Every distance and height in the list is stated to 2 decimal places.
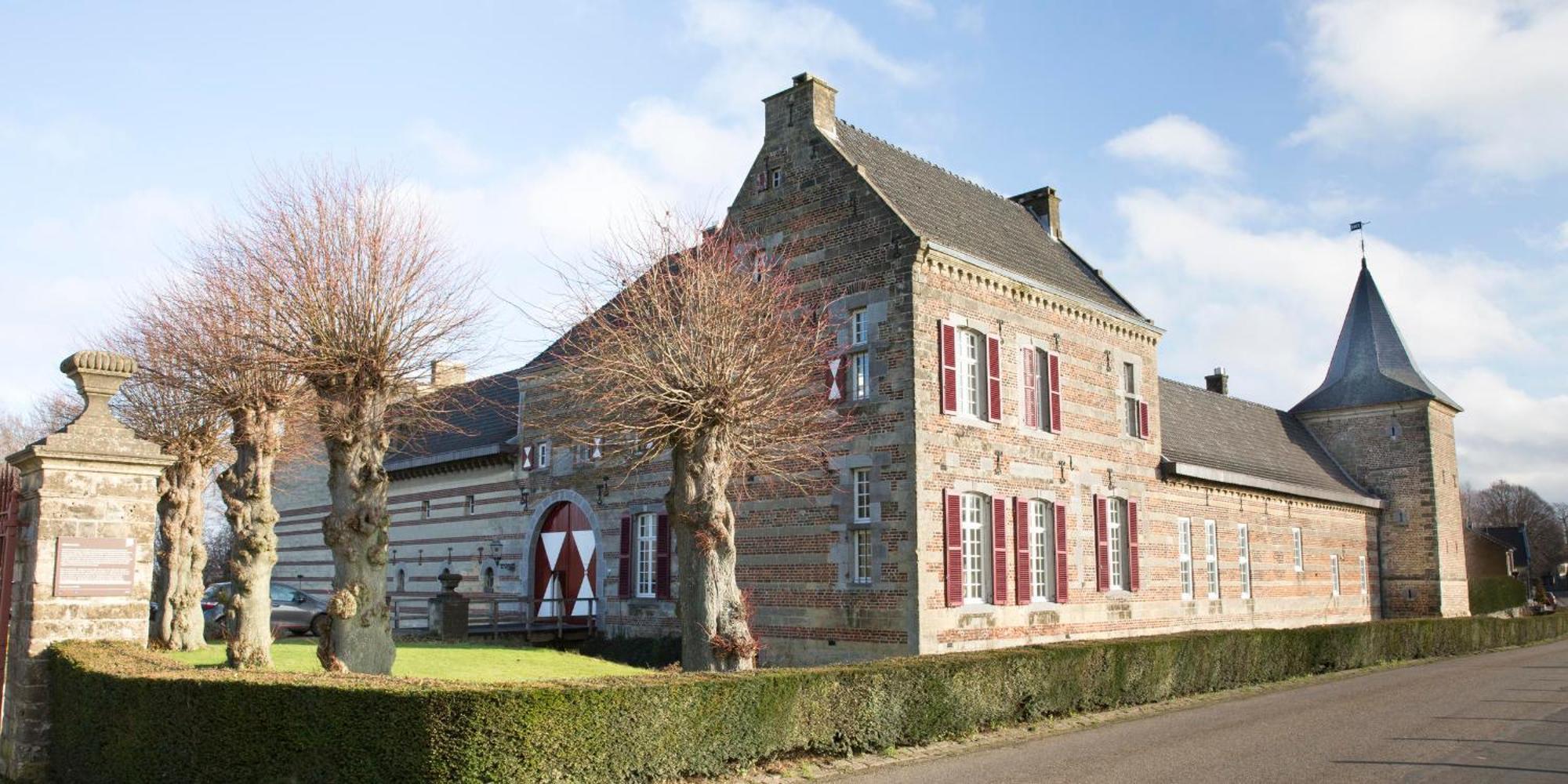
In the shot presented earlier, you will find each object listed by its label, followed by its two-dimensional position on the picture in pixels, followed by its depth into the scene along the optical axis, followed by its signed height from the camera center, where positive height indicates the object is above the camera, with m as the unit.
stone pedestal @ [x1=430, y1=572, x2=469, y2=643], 21.95 -1.26
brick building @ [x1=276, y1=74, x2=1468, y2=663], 18.53 +1.46
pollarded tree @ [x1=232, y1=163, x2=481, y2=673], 13.59 +2.49
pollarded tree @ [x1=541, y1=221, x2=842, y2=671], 14.12 +2.17
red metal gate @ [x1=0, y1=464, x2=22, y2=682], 10.27 +0.26
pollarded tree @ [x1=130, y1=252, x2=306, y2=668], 14.55 +2.38
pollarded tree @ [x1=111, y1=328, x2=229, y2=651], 18.12 +1.25
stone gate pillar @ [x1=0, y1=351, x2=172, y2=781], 9.78 +0.07
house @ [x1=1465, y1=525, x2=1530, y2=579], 56.38 -0.30
